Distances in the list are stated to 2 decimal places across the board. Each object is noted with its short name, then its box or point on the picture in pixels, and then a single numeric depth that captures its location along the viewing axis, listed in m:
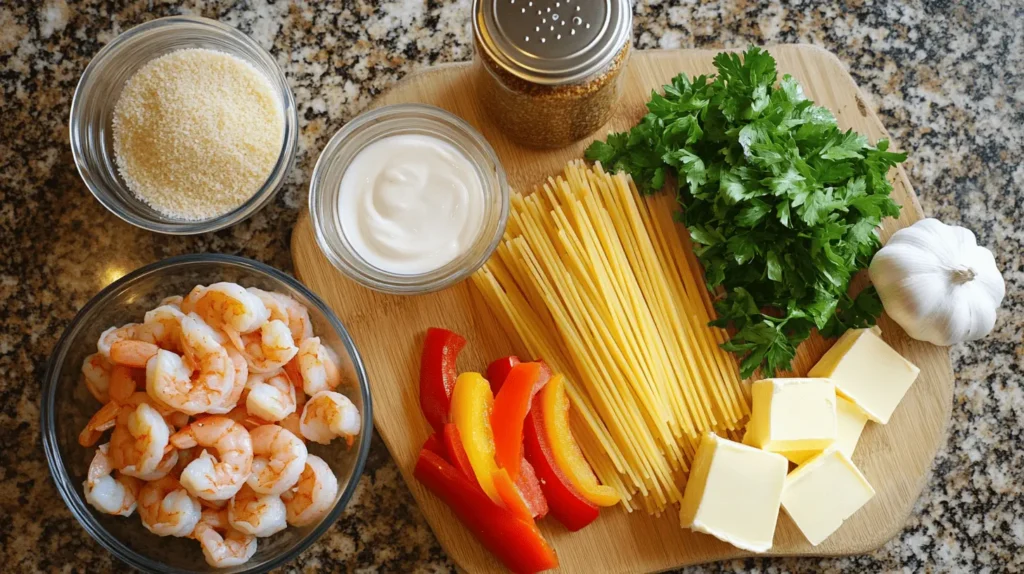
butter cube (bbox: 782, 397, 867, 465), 0.63
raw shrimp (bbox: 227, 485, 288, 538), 0.57
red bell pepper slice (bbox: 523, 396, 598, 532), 0.62
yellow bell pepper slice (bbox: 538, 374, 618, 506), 0.62
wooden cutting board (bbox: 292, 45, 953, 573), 0.63
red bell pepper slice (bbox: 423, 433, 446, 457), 0.62
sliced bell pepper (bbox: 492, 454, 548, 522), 0.60
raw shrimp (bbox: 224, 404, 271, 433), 0.59
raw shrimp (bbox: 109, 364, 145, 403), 0.58
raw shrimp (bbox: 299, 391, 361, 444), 0.58
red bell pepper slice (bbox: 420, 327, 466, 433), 0.62
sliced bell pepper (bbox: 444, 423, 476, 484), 0.61
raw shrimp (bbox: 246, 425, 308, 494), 0.57
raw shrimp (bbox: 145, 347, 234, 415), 0.56
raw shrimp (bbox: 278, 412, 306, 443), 0.59
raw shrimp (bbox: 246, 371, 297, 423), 0.58
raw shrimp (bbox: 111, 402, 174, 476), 0.56
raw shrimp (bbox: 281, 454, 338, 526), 0.58
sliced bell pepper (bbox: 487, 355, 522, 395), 0.63
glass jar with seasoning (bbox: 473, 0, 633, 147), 0.56
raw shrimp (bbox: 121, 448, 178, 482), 0.57
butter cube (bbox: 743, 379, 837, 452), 0.62
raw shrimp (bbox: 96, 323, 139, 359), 0.58
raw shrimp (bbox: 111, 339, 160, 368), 0.57
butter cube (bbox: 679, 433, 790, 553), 0.61
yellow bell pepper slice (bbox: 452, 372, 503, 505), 0.61
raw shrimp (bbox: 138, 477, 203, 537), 0.57
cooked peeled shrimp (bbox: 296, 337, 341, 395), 0.59
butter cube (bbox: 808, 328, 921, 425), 0.63
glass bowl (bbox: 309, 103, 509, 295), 0.61
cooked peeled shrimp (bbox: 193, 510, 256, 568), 0.58
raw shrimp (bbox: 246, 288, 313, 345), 0.59
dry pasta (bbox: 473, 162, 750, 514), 0.62
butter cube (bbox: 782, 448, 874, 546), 0.62
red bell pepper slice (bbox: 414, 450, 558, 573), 0.61
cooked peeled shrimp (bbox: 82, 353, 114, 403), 0.59
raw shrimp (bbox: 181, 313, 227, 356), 0.56
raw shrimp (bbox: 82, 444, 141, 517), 0.57
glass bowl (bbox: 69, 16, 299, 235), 0.61
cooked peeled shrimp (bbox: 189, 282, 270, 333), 0.57
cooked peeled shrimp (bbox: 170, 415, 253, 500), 0.56
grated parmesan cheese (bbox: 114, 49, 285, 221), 0.61
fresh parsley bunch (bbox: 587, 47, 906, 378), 0.60
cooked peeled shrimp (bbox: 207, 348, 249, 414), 0.57
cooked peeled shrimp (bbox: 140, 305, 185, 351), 0.58
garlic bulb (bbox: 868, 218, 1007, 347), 0.62
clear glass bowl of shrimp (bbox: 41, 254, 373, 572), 0.58
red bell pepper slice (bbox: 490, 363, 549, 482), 0.61
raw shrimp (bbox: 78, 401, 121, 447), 0.58
